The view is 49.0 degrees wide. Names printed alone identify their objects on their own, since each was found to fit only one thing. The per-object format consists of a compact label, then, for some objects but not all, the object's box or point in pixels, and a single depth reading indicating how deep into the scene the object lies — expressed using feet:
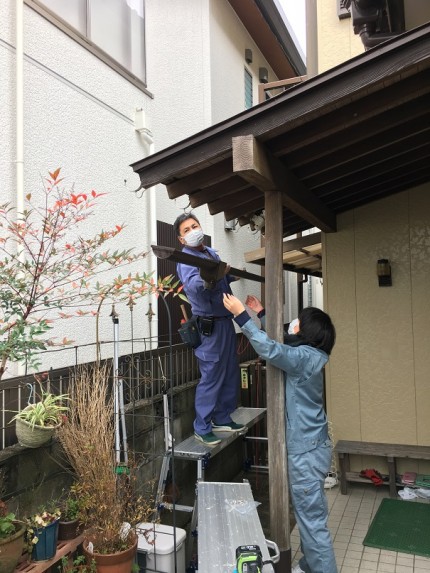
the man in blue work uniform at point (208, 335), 12.69
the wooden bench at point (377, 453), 16.11
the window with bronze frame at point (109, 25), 15.62
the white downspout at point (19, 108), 12.98
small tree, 8.45
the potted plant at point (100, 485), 9.73
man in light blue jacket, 10.31
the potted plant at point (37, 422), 9.67
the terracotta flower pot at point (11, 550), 8.06
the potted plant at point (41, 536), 8.89
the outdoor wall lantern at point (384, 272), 17.11
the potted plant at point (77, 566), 9.45
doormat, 12.85
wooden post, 10.87
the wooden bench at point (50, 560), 8.68
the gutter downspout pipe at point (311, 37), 18.53
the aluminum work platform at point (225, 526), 8.79
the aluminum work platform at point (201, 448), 12.45
